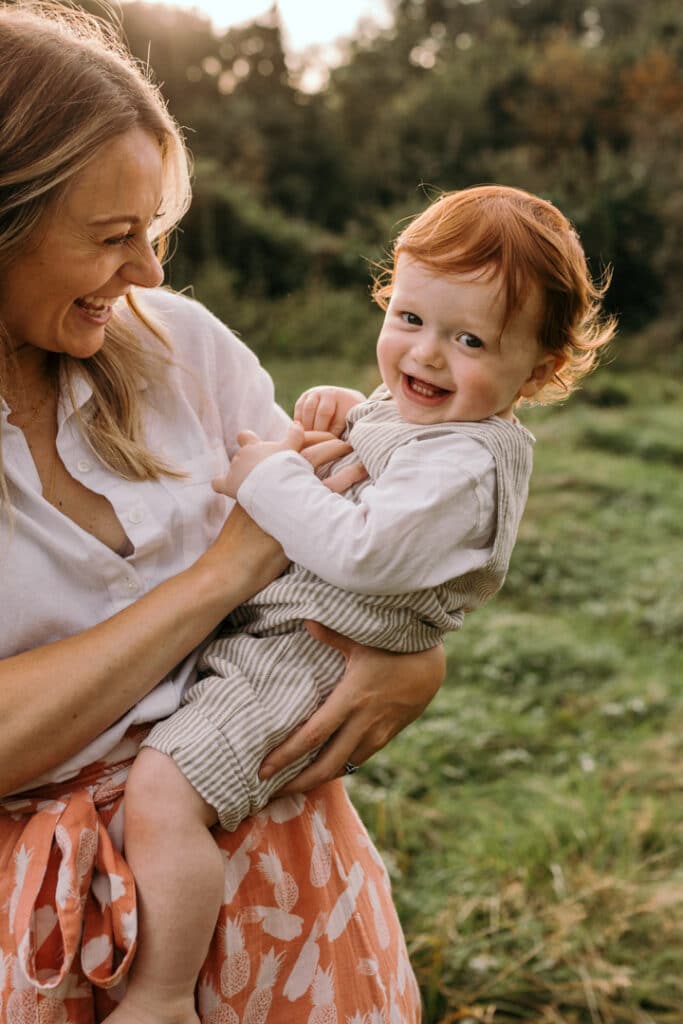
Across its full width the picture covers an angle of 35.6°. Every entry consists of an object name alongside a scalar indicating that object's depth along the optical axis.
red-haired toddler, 1.41
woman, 1.41
